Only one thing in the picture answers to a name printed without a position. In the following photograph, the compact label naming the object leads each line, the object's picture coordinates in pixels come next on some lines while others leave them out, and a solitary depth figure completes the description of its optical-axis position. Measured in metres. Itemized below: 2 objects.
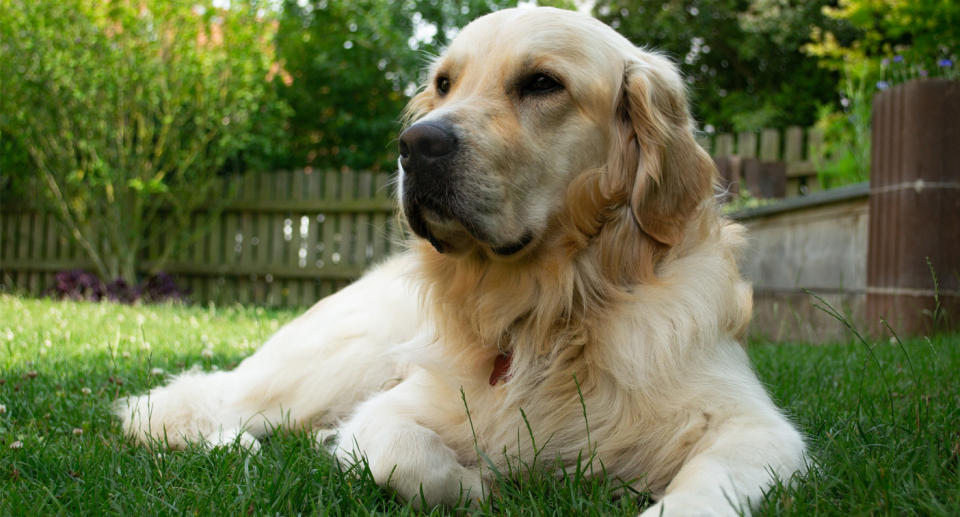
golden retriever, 2.00
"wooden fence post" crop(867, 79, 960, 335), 4.57
